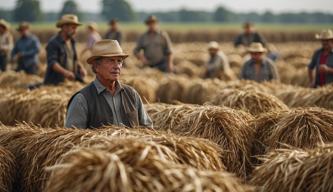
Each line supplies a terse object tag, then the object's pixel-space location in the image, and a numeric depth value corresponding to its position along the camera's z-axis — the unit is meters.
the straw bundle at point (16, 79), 12.36
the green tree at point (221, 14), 151.62
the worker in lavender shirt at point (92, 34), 17.36
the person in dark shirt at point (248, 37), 17.02
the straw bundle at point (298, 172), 4.25
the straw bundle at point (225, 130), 5.81
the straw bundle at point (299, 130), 5.75
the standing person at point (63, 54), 10.06
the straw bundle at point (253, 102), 7.51
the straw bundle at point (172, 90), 12.52
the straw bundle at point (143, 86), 11.08
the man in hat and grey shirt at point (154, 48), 14.60
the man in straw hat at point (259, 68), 11.77
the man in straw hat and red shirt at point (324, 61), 10.90
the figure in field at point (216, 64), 14.55
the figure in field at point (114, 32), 17.61
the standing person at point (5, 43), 17.19
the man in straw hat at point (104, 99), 5.74
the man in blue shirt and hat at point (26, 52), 15.43
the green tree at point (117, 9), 115.38
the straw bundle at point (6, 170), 5.17
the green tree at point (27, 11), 92.00
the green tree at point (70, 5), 69.25
